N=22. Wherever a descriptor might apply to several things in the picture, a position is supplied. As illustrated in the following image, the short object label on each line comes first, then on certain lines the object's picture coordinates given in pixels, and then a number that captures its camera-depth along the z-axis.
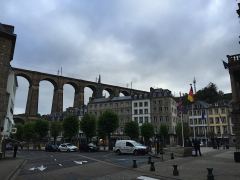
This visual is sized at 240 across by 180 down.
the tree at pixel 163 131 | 54.92
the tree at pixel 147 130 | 52.14
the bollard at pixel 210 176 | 7.84
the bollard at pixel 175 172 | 10.33
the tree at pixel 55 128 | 57.38
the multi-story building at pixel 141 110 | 63.25
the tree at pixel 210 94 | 82.04
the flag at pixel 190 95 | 25.53
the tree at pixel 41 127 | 54.52
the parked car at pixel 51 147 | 39.31
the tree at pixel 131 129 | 48.42
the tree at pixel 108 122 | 42.87
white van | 26.09
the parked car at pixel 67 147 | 36.83
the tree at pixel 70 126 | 49.72
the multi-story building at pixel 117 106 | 65.72
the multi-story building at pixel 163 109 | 60.38
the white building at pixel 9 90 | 26.77
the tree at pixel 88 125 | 45.92
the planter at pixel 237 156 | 14.84
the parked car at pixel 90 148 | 35.13
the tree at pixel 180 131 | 58.52
